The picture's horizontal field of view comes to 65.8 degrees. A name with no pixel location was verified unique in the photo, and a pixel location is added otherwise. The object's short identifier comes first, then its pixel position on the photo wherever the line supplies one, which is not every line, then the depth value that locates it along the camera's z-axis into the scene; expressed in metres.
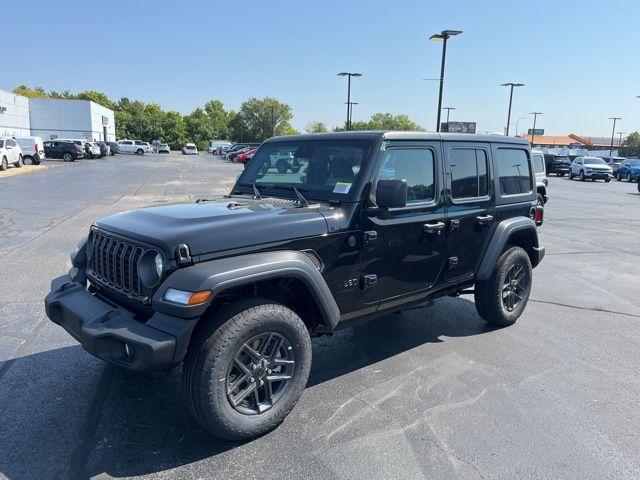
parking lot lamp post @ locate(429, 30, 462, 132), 20.50
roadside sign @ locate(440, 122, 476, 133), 28.58
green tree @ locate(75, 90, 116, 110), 114.06
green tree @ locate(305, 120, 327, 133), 74.80
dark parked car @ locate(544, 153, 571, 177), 37.31
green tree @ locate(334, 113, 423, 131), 102.62
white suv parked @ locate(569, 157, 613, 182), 33.22
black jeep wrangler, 2.83
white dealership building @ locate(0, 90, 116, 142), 52.72
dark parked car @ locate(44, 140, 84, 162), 40.25
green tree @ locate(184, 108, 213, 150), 104.12
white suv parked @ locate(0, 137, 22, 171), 26.55
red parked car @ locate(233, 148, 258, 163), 44.42
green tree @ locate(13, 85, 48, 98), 106.41
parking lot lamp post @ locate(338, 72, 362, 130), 35.56
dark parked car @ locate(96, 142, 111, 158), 48.10
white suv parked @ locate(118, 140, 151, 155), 62.56
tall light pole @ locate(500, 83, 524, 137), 40.97
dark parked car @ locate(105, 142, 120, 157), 55.56
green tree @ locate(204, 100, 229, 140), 107.56
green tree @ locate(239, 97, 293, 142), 99.56
